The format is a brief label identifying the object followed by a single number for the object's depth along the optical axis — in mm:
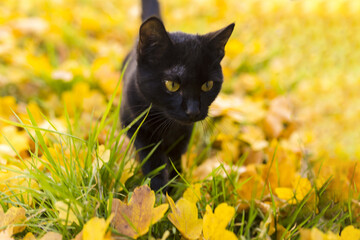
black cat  648
